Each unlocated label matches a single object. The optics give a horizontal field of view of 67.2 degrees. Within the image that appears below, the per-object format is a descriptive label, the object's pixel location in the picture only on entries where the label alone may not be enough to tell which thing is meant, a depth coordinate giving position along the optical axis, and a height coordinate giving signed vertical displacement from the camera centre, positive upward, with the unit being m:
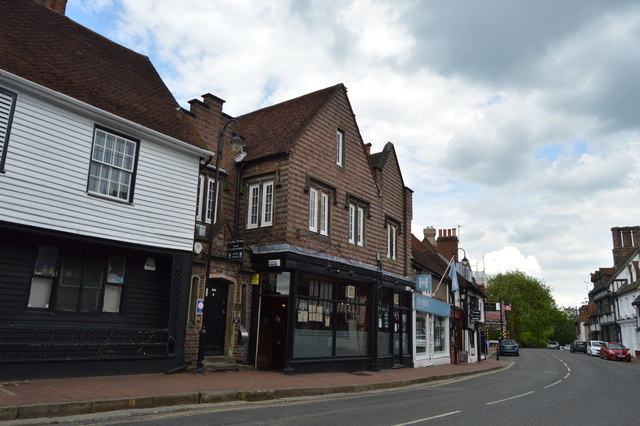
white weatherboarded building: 11.01 +2.65
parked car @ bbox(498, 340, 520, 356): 48.41 -2.08
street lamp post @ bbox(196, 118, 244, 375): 13.21 +1.21
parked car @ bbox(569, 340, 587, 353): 63.42 -2.23
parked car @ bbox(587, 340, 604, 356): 50.82 -1.92
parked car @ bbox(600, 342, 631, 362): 41.50 -1.85
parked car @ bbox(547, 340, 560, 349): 90.49 -3.16
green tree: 87.94 +4.16
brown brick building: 15.98 +2.70
